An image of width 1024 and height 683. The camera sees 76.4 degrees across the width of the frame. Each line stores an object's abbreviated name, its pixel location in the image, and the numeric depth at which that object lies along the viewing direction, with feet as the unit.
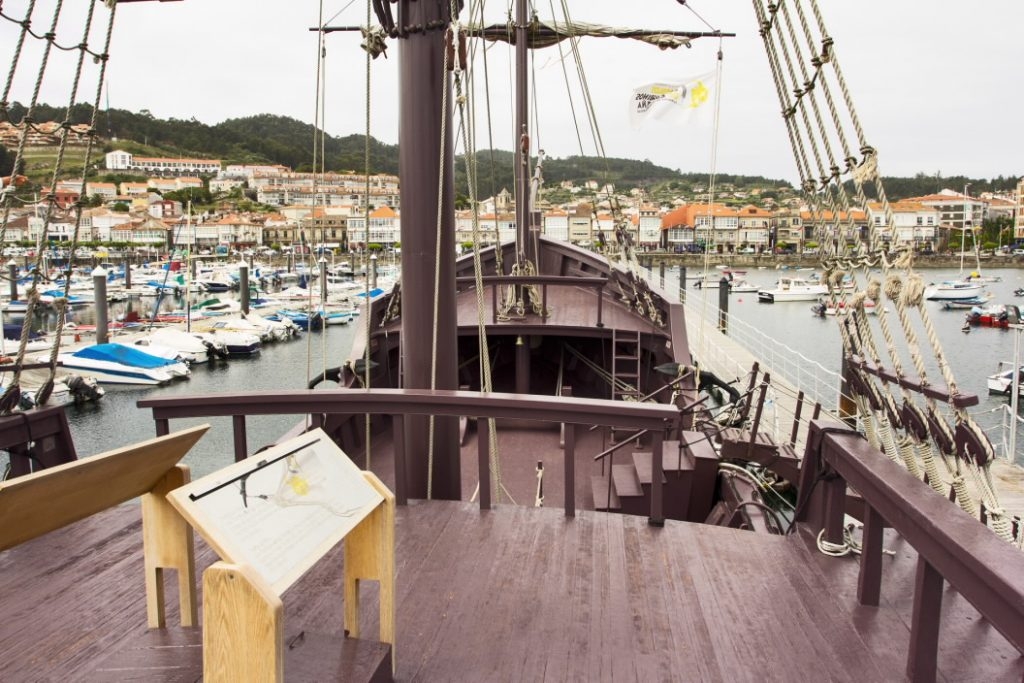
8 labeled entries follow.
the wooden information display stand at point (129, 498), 5.23
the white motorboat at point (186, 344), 84.02
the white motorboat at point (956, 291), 143.95
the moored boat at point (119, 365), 73.67
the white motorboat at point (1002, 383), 61.05
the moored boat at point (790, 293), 156.97
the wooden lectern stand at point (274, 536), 4.55
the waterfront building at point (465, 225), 194.64
